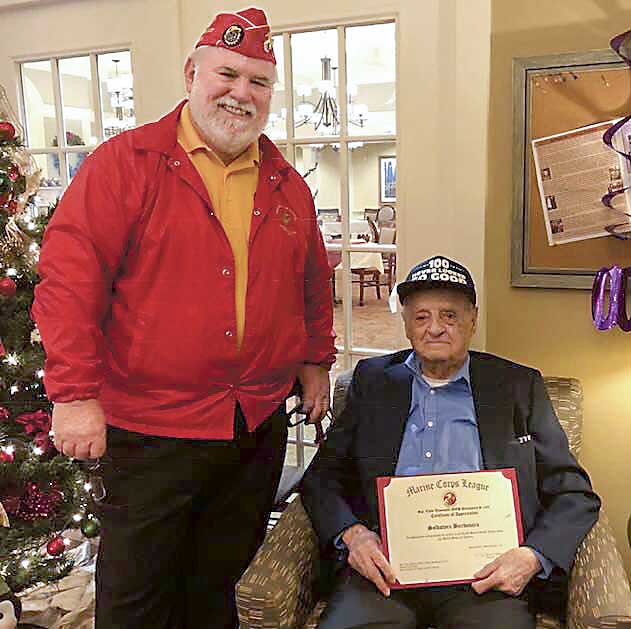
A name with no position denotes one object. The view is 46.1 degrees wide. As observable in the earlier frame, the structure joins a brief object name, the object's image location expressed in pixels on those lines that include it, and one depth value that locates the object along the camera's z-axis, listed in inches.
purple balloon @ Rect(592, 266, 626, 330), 68.8
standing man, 54.8
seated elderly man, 58.7
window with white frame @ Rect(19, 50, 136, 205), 95.3
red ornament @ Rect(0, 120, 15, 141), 74.3
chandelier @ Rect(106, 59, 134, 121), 94.0
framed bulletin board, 71.3
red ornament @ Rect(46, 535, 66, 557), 79.3
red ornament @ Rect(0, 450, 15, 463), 76.4
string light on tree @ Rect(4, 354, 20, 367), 76.5
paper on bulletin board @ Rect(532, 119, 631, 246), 71.9
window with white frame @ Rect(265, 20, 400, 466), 82.7
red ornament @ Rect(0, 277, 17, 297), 73.9
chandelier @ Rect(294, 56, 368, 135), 84.4
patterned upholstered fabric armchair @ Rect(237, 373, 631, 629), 54.5
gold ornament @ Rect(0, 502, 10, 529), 73.1
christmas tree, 76.2
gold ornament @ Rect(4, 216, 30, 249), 76.4
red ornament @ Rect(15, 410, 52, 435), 79.4
